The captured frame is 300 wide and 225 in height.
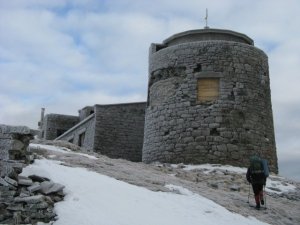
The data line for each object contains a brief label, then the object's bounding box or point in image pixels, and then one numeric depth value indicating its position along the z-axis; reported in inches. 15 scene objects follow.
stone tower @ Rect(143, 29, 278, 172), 571.1
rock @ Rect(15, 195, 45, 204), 265.1
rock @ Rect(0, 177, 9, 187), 275.9
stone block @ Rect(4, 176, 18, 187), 277.5
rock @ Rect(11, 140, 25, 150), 298.2
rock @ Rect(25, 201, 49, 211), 262.7
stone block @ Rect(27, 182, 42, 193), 277.8
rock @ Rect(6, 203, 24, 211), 264.6
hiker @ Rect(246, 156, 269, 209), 370.6
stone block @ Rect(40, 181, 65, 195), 278.2
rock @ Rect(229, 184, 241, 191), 442.9
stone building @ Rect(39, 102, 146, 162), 798.7
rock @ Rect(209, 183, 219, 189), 445.9
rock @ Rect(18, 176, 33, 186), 282.6
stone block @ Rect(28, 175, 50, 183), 295.0
